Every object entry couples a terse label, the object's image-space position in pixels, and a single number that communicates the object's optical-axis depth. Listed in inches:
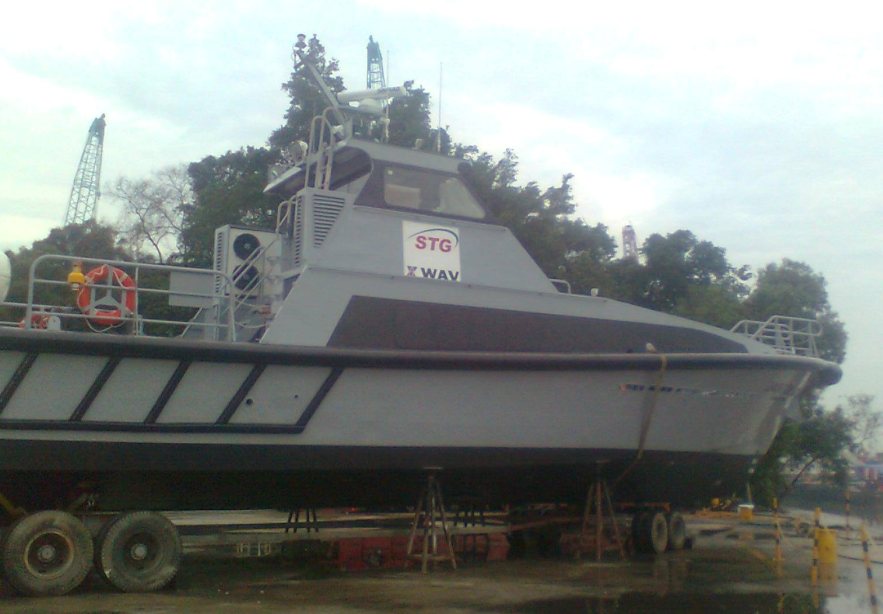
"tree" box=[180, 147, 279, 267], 796.6
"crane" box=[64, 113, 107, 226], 2272.4
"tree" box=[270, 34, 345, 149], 884.0
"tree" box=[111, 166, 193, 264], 1080.2
